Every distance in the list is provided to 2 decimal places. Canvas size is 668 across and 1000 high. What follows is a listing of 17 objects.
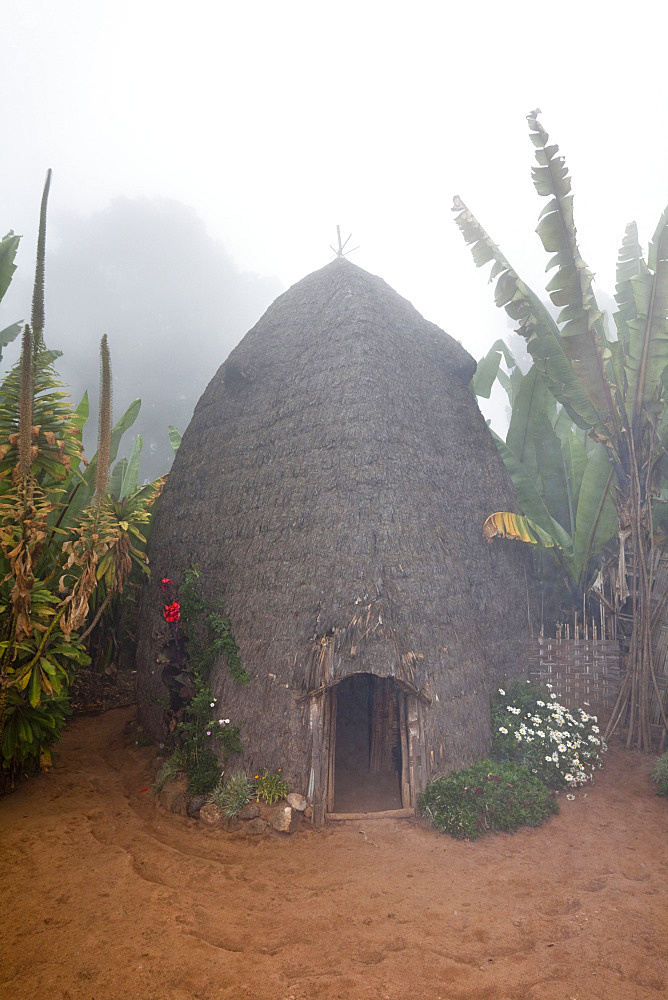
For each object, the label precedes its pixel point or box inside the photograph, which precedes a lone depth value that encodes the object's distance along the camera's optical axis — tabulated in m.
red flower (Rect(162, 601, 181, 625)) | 6.95
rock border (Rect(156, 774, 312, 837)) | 5.61
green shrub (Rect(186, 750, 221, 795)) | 6.06
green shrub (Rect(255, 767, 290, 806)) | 5.75
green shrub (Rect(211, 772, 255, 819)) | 5.77
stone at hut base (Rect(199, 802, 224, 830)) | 5.78
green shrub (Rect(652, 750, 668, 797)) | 6.53
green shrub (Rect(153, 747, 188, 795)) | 6.39
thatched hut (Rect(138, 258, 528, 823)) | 6.01
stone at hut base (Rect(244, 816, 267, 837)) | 5.60
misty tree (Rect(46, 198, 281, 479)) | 54.56
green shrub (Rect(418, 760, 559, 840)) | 5.66
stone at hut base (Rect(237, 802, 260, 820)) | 5.71
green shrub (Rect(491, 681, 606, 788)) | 6.65
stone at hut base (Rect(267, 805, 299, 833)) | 5.58
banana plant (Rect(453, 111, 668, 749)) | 6.99
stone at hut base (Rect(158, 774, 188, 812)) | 6.17
